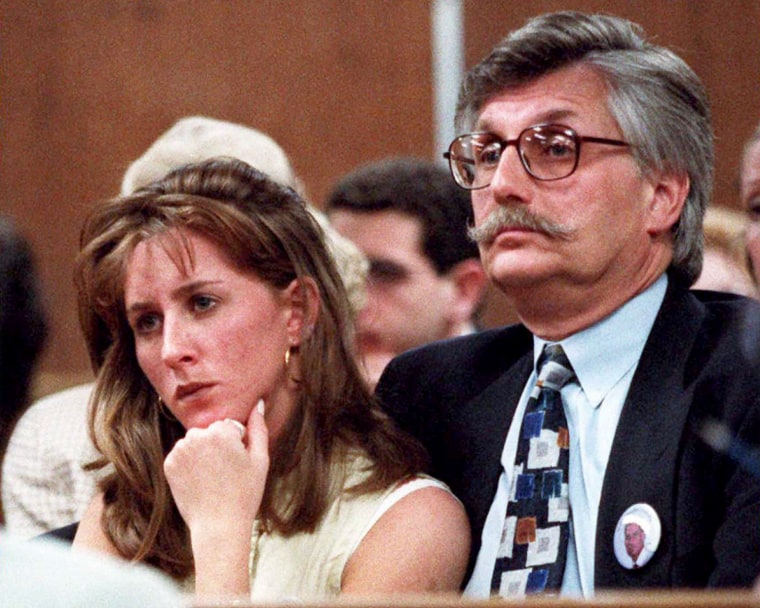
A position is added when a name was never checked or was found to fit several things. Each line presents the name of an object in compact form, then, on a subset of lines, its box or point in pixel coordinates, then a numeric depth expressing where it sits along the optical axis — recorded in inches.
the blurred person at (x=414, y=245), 281.6
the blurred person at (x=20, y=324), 263.0
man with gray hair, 153.6
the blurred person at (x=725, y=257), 233.6
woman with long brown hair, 162.2
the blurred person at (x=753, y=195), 185.9
